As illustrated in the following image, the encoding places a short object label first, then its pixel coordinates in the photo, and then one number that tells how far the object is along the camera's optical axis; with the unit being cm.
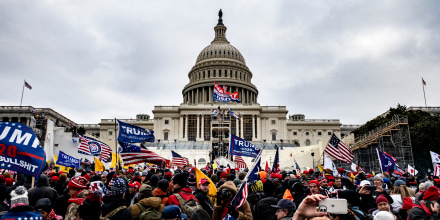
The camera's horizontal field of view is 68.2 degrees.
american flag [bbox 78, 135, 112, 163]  1819
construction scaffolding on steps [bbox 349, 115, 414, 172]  3609
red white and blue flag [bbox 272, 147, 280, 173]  1241
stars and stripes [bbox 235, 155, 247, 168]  1942
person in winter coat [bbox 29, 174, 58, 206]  652
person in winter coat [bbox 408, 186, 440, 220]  436
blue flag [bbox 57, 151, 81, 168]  1428
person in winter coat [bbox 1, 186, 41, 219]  360
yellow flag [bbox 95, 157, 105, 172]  1498
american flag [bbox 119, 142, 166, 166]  1186
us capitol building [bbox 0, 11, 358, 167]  5690
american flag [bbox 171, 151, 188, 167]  1750
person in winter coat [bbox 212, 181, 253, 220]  477
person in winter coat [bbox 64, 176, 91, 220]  503
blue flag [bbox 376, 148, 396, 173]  1546
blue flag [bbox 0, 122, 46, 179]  659
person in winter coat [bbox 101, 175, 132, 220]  446
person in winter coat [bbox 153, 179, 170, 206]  564
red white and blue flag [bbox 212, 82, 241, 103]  3431
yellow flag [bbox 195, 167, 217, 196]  626
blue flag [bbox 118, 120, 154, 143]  1234
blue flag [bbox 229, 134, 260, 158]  1562
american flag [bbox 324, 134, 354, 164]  1562
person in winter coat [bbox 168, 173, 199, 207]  549
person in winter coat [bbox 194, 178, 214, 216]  562
